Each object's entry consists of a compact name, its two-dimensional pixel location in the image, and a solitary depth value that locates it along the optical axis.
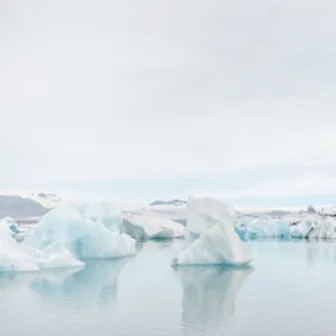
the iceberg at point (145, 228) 37.19
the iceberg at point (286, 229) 39.03
